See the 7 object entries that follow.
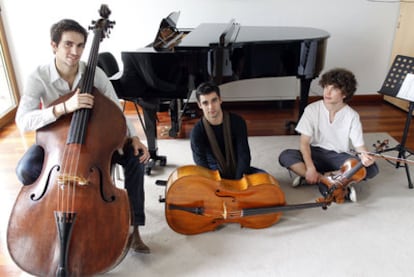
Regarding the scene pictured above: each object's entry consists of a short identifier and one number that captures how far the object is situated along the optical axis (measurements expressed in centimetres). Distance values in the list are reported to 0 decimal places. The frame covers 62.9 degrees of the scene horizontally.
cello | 192
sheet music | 242
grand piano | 240
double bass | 136
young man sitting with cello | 215
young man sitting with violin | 233
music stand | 243
